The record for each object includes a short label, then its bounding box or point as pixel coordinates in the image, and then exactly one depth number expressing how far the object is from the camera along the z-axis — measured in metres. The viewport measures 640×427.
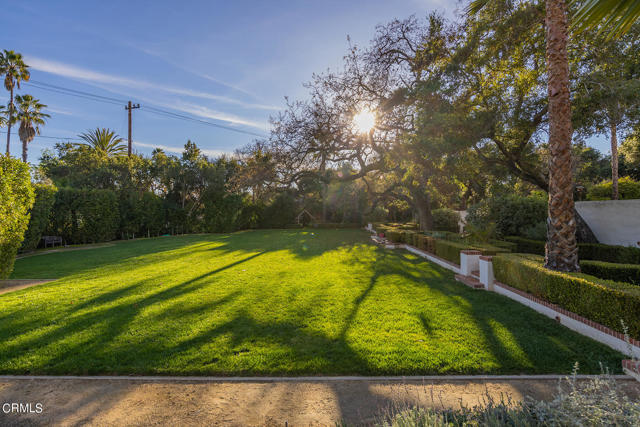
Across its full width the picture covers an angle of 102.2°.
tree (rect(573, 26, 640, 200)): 7.07
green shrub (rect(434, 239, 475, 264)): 8.05
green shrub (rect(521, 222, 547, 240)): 11.27
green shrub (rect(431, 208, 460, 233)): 23.23
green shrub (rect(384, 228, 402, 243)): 14.58
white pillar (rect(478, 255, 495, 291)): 6.25
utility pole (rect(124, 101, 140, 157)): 29.23
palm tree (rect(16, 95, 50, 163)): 20.62
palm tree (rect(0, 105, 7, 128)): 20.00
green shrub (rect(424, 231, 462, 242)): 11.34
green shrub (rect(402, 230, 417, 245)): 13.24
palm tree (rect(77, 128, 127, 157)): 34.04
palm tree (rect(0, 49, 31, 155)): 18.52
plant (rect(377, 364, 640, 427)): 1.54
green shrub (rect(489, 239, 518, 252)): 9.58
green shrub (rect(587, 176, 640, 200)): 12.29
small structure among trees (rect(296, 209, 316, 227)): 32.81
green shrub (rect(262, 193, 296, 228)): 31.53
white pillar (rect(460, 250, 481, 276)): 7.13
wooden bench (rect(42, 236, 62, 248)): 15.41
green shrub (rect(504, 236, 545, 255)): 10.17
